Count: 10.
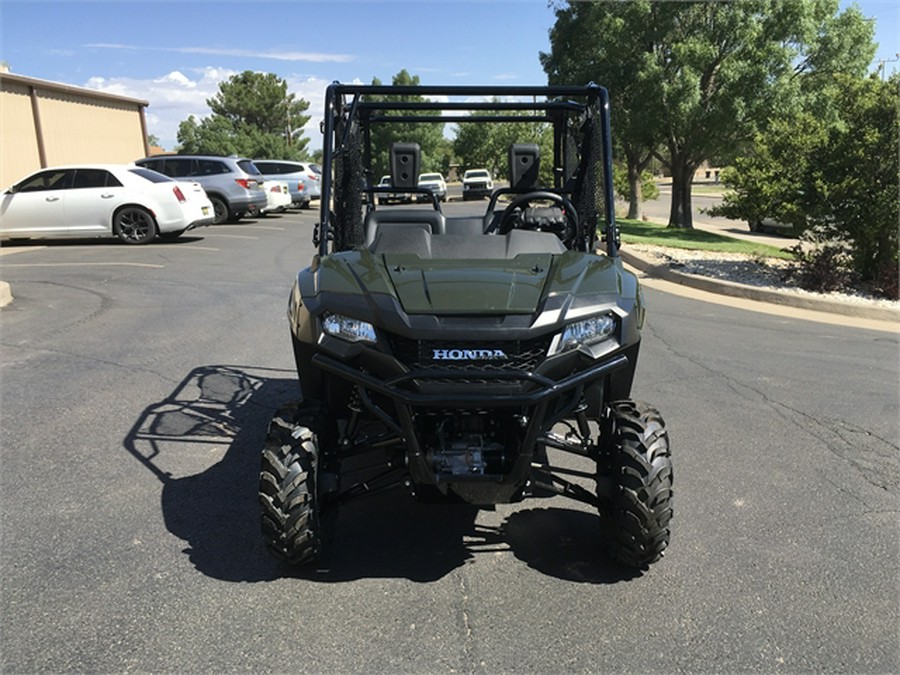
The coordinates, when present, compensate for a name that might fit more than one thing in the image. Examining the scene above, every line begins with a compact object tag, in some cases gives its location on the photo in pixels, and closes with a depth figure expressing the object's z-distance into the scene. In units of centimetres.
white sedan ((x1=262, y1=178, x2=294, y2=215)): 2260
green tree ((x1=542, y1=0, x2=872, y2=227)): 1731
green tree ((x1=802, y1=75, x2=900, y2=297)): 983
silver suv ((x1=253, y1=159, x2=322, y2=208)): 2614
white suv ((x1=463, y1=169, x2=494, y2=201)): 3176
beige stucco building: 2067
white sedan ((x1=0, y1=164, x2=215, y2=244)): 1451
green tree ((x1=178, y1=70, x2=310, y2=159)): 5478
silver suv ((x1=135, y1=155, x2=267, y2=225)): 1912
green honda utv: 303
